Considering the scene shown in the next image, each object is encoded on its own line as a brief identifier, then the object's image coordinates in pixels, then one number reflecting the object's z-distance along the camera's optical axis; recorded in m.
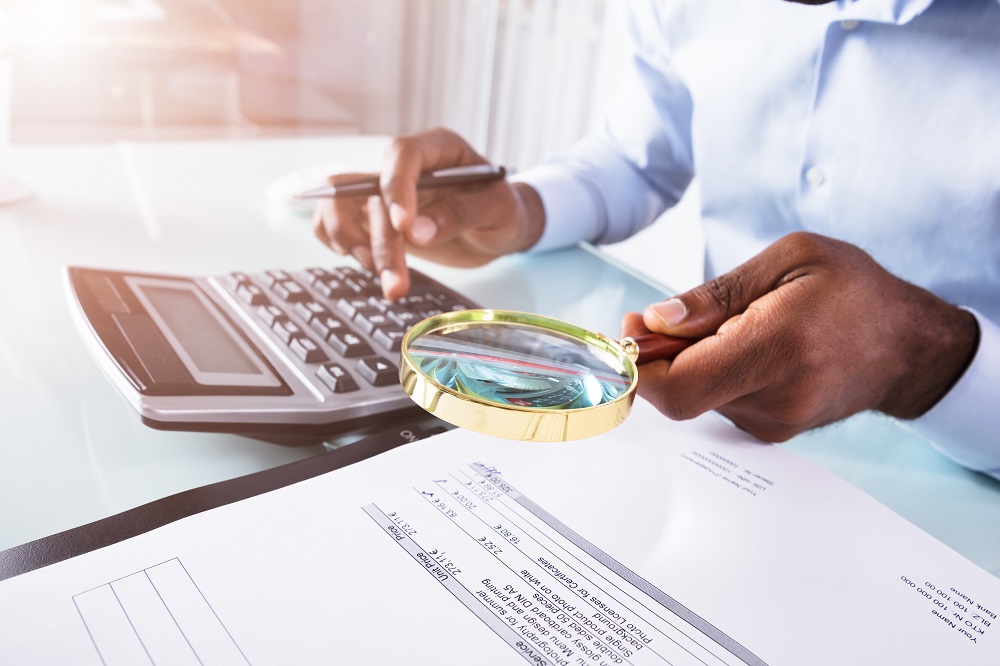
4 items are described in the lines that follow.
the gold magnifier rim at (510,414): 0.41
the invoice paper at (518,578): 0.33
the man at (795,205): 0.52
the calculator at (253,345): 0.48
